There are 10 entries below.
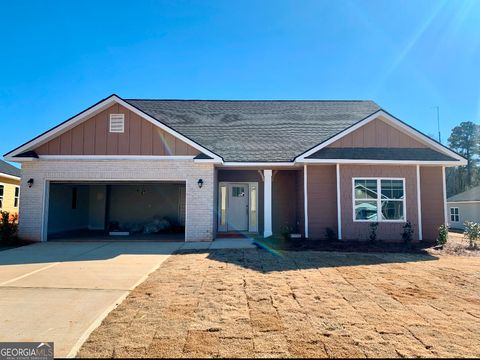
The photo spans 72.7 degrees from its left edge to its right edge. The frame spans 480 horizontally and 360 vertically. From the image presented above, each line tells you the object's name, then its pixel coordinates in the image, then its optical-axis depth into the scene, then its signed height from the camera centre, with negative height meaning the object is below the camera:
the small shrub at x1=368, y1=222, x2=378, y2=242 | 11.67 -0.95
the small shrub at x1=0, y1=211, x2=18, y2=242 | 11.61 -0.91
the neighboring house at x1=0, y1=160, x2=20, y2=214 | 18.56 +0.97
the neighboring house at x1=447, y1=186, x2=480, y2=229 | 26.76 -0.29
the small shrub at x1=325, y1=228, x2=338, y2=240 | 11.85 -1.07
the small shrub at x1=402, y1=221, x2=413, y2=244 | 11.59 -1.01
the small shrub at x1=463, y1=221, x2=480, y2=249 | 11.73 -1.03
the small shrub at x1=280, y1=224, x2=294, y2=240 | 11.68 -1.02
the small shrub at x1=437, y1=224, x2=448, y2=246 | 11.21 -1.04
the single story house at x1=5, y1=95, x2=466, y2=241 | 11.91 +1.38
